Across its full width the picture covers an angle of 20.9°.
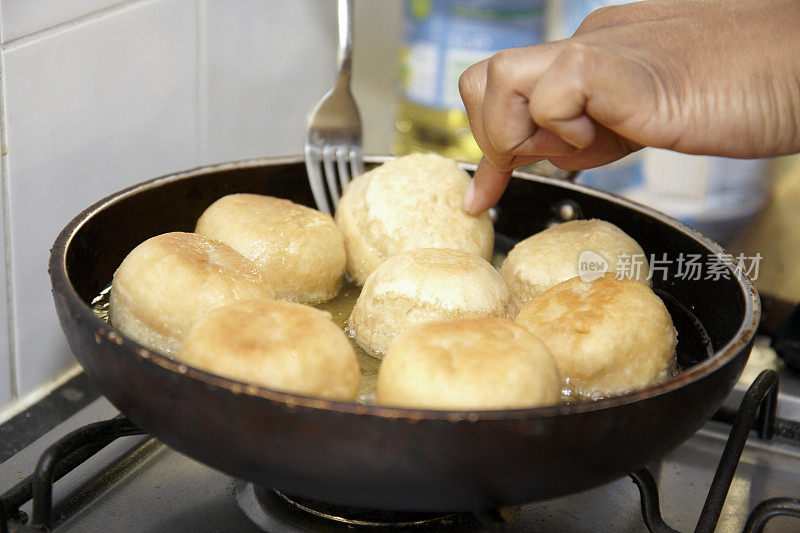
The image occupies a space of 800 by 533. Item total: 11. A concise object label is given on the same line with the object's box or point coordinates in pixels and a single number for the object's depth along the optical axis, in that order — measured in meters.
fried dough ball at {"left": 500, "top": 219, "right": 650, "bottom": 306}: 0.83
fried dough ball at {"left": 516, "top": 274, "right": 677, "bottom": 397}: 0.78
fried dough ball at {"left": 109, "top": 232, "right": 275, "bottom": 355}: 0.78
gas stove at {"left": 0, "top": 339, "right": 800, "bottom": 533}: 0.78
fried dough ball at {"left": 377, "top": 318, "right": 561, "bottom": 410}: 0.73
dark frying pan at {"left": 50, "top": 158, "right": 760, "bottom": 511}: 0.72
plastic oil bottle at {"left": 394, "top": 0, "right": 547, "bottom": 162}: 1.02
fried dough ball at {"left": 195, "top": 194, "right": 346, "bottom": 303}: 0.83
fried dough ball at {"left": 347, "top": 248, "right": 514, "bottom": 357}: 0.80
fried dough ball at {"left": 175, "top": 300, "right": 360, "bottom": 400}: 0.74
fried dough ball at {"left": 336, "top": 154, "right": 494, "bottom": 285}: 0.84
